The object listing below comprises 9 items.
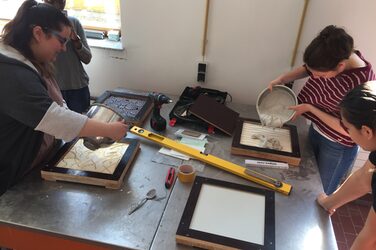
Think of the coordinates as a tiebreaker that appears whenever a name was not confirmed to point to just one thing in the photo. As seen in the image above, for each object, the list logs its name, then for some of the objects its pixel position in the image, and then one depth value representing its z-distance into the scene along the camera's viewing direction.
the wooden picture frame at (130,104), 1.76
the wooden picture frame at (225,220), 1.04
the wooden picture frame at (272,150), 1.51
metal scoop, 1.19
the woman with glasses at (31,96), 1.09
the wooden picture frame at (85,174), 1.27
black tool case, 1.78
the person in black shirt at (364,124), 0.95
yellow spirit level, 1.34
